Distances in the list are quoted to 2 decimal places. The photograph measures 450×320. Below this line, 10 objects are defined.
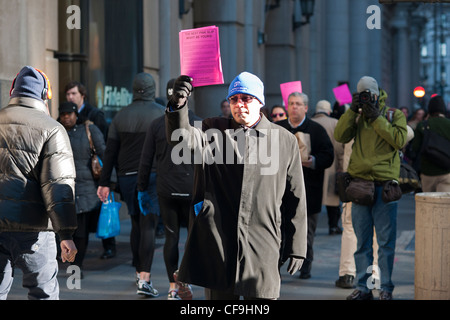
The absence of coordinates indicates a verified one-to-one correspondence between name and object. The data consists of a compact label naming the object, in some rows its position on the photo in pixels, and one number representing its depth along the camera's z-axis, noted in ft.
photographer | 49.47
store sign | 86.02
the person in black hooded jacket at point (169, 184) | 50.21
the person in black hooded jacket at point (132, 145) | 54.54
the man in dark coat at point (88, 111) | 64.23
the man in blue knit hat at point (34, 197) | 34.09
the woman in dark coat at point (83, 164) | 56.80
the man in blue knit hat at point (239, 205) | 32.35
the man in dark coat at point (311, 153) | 58.39
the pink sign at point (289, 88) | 63.36
